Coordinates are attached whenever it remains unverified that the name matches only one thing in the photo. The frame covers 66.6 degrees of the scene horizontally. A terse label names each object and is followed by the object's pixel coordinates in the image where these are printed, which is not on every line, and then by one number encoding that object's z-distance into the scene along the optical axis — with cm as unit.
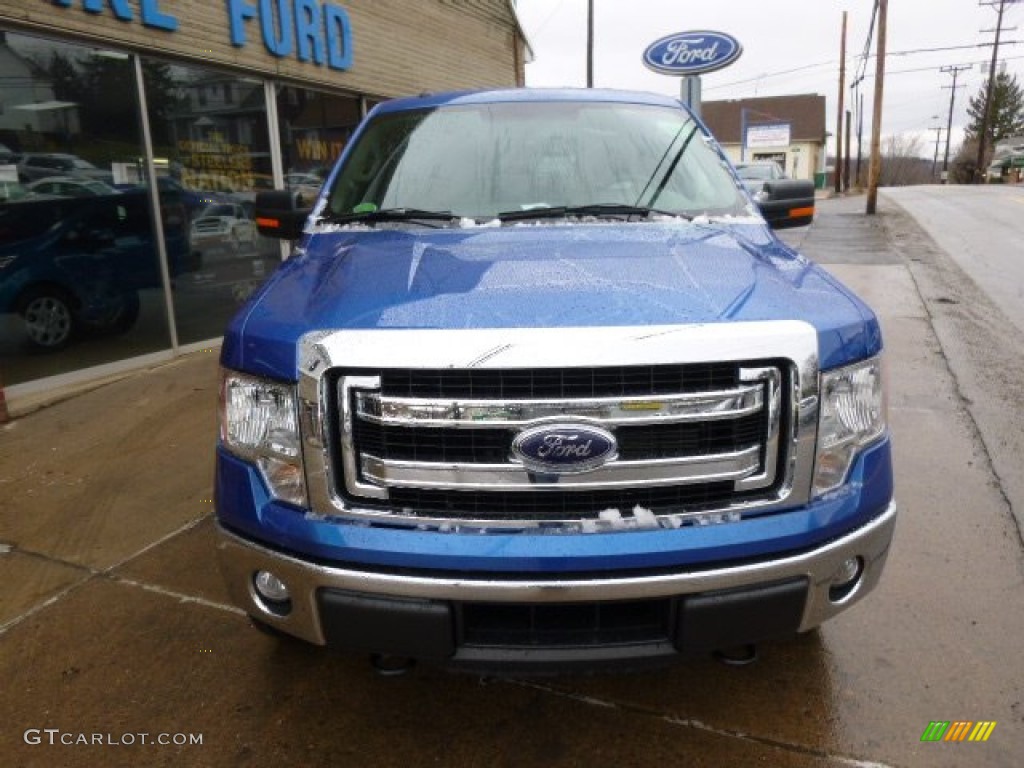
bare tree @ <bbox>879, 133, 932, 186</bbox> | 10375
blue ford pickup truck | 185
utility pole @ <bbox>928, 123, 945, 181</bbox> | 9438
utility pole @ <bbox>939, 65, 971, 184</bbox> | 7388
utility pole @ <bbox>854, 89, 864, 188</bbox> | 6039
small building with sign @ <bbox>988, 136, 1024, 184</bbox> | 5100
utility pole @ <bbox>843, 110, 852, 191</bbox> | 4541
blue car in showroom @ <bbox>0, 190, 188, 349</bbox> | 584
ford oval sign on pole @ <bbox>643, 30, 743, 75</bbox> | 1328
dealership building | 586
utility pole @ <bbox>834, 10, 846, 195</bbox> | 3744
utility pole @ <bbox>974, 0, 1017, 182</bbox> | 5369
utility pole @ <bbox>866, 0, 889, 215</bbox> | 2045
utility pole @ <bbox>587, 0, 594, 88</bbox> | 2731
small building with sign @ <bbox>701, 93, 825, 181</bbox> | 6060
